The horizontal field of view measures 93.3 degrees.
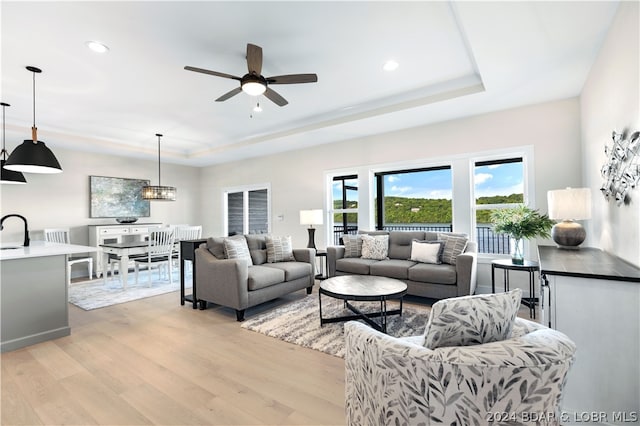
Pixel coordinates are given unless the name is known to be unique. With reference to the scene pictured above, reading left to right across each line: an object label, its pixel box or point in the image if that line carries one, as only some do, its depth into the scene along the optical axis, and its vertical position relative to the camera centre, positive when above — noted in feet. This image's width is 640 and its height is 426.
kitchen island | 9.20 -2.43
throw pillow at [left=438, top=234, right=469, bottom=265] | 13.20 -1.39
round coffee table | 9.39 -2.41
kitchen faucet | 11.48 -0.80
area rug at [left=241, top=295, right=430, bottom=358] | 9.45 -3.86
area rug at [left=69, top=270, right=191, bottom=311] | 13.99 -3.77
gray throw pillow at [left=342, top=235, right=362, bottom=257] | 15.83 -1.56
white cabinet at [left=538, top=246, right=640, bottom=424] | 5.03 -2.04
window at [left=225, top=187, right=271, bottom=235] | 23.90 +0.53
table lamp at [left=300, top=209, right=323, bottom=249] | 18.17 -0.07
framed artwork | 21.13 +1.54
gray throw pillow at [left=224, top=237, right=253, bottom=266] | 12.46 -1.33
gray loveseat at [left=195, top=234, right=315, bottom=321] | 11.46 -2.46
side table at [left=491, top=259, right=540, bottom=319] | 11.03 -2.00
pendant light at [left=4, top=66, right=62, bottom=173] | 9.80 +2.05
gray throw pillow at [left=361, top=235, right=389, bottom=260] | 15.20 -1.56
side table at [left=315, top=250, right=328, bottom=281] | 16.76 -3.29
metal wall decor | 6.05 +1.07
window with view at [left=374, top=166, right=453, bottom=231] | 16.37 +0.96
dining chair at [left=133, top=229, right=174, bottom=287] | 16.57 -1.81
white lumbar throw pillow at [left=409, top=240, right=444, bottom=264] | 13.67 -1.66
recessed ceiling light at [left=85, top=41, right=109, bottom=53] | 8.89 +5.19
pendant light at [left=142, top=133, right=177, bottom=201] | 18.38 +1.56
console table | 19.58 -1.03
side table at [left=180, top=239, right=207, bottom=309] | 13.03 -1.72
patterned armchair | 3.29 -1.90
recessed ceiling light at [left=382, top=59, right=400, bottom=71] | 10.31 +5.26
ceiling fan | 8.22 +4.11
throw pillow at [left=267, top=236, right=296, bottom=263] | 14.82 -1.62
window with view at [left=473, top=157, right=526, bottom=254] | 14.14 +1.10
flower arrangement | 11.14 -0.39
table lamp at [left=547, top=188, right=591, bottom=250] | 8.84 +0.05
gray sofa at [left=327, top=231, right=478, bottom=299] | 12.04 -2.31
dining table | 15.71 -1.68
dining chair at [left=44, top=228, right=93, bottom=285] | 18.06 -1.11
